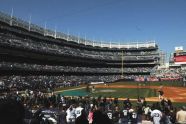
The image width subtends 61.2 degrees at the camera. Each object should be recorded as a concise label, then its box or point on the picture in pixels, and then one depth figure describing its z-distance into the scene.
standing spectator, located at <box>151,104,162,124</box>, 6.86
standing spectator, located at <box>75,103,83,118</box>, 7.27
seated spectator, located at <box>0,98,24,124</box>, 1.34
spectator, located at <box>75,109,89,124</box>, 3.13
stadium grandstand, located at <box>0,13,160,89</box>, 33.22
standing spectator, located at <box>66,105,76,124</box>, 7.18
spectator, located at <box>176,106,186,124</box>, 6.27
